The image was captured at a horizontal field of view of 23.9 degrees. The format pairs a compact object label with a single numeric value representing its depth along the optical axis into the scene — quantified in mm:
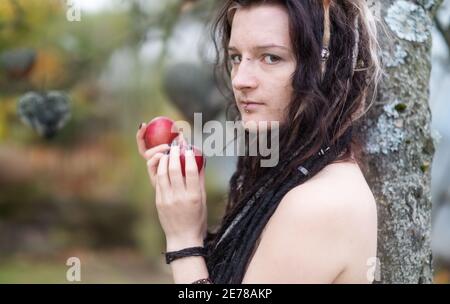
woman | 1481
